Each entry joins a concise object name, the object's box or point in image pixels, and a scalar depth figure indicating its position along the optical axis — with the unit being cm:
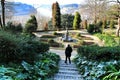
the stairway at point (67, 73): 454
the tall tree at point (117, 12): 1320
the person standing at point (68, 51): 641
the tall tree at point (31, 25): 1210
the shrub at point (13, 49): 349
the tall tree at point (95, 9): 1484
